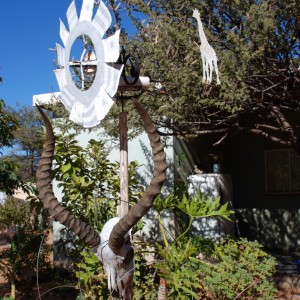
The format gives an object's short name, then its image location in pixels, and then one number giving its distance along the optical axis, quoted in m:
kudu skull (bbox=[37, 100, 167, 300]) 2.23
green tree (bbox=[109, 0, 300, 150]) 5.80
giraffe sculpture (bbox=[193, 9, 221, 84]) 4.67
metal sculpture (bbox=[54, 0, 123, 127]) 2.98
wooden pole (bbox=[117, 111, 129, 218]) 3.45
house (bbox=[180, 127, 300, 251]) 10.16
